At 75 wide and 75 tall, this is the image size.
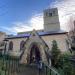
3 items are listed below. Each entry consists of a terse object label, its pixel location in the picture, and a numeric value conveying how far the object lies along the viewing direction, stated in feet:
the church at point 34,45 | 30.73
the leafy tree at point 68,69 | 17.59
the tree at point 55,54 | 27.39
